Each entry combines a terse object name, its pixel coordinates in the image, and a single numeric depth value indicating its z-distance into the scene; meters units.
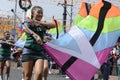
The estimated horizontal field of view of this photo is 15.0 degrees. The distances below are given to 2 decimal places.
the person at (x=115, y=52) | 15.79
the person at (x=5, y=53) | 13.34
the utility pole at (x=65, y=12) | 40.55
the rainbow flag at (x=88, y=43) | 8.77
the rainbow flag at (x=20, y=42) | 14.63
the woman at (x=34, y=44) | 8.30
